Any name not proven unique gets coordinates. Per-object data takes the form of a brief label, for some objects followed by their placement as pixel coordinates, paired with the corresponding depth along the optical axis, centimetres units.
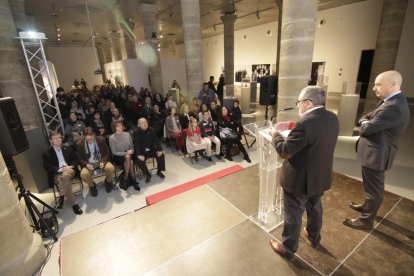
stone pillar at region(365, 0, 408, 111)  809
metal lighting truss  425
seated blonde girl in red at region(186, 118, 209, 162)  483
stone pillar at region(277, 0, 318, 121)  403
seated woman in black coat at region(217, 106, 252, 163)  502
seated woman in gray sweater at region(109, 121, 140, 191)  400
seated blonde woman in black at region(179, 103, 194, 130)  591
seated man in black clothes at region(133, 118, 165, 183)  413
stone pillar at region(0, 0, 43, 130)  446
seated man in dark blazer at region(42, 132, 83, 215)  343
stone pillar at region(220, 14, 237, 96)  1170
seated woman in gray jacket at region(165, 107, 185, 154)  542
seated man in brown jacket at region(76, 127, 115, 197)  376
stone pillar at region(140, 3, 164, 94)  965
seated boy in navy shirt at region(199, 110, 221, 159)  505
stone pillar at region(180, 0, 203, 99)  683
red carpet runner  363
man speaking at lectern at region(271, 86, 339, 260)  173
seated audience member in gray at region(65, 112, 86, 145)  513
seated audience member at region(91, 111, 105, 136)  522
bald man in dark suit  215
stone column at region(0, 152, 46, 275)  216
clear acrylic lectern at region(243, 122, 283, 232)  241
